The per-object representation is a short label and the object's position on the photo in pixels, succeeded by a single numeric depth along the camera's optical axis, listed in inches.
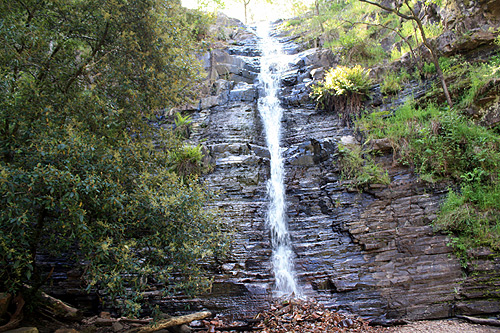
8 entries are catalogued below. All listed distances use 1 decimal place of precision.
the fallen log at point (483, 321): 205.9
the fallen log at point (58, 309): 214.2
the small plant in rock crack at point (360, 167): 347.3
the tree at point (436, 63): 360.5
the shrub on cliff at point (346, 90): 446.6
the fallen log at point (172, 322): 200.5
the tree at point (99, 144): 165.6
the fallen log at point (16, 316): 170.9
